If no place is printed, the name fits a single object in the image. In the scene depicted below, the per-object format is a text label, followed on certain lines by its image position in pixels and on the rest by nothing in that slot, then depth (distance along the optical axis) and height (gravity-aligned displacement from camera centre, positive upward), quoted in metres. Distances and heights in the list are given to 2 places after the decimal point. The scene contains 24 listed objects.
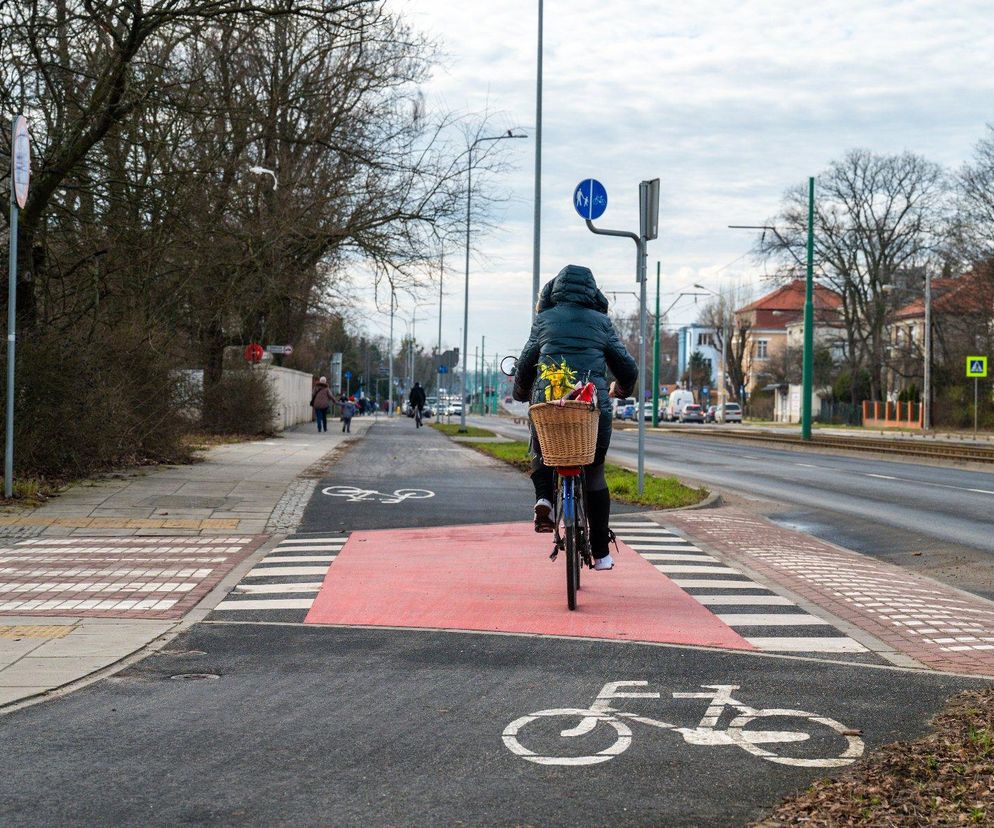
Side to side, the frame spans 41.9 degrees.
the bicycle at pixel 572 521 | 7.68 -0.80
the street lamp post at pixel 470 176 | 24.83 +4.03
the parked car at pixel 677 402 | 98.50 -0.88
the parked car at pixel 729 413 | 98.50 -1.66
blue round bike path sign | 17.31 +2.53
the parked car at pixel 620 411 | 97.47 -1.71
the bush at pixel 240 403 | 30.23 -0.50
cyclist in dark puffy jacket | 7.97 +0.22
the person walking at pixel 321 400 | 39.16 -0.50
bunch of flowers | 7.69 +0.04
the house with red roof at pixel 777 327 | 75.12 +5.51
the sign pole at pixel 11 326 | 12.54 +0.51
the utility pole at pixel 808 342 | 41.25 +1.65
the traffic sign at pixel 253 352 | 31.83 +0.74
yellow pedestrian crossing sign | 46.28 +1.07
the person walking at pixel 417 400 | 50.19 -0.57
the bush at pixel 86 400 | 14.43 -0.26
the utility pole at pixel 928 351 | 57.91 +1.99
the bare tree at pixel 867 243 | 64.62 +7.83
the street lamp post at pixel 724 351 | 106.62 +3.39
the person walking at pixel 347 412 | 42.22 -0.92
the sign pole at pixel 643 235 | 15.40 +1.89
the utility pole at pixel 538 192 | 26.58 +4.11
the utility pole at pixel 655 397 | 66.19 -0.37
